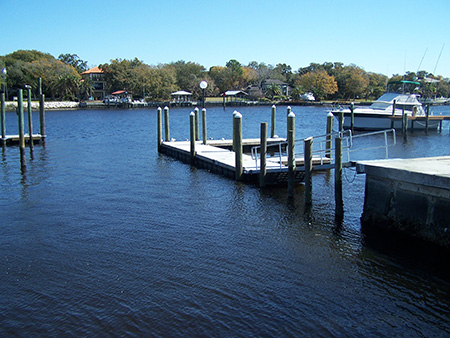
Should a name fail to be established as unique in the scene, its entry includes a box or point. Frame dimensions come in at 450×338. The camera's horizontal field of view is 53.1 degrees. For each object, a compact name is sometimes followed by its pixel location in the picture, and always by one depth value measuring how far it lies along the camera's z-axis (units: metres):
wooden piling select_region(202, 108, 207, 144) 27.24
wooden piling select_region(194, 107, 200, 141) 26.36
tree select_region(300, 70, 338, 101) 135.50
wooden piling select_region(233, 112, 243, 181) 18.28
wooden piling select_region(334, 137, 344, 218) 13.61
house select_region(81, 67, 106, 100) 127.28
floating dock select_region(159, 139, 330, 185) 18.39
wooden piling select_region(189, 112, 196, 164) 23.75
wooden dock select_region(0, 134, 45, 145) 32.61
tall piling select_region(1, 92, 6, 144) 31.38
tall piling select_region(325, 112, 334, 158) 21.63
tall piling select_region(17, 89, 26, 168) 24.82
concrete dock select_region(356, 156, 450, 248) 10.86
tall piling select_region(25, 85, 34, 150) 30.24
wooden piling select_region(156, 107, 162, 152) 28.82
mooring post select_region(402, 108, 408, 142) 37.26
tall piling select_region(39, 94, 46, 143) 33.51
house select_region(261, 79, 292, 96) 144.62
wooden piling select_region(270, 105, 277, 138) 29.32
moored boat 44.84
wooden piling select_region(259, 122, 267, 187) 17.17
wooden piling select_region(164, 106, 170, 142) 30.89
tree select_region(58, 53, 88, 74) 158.62
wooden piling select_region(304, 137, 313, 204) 14.66
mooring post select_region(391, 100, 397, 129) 44.00
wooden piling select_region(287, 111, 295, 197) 16.02
